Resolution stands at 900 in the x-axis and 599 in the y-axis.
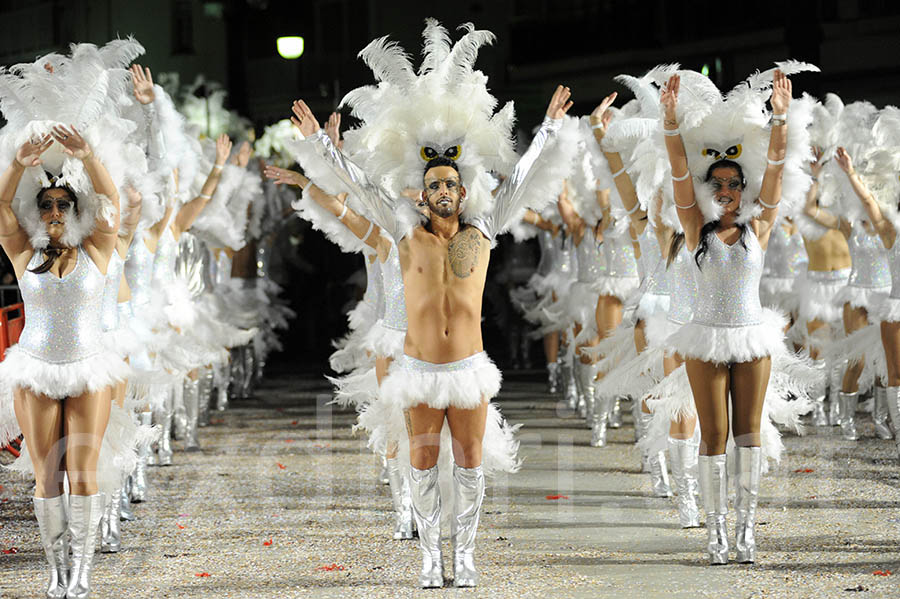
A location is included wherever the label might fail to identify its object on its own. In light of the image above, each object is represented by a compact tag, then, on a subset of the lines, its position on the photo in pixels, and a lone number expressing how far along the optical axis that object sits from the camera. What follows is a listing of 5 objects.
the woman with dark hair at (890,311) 13.02
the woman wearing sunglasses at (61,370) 8.74
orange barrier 14.17
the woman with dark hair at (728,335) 9.44
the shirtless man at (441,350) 9.02
